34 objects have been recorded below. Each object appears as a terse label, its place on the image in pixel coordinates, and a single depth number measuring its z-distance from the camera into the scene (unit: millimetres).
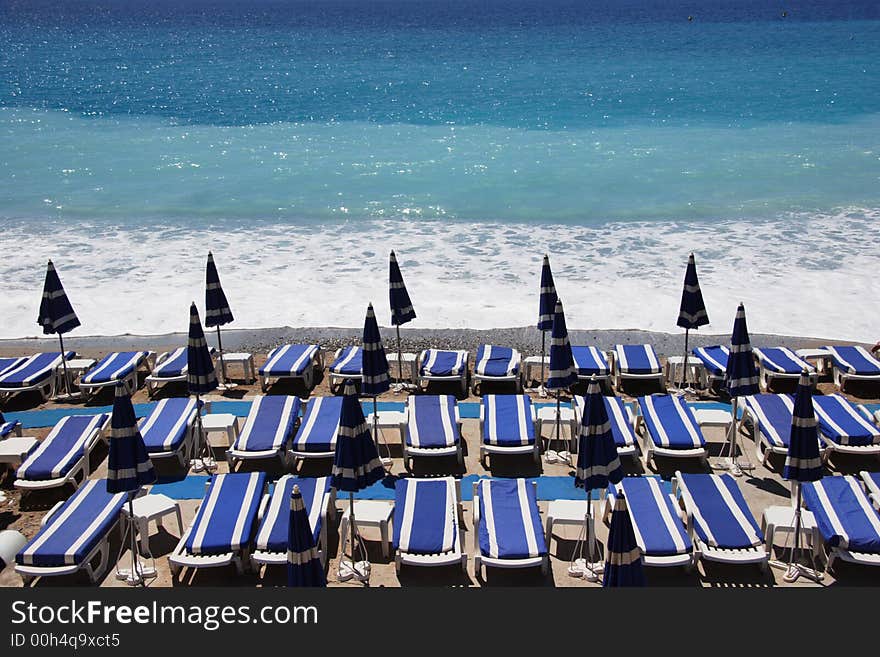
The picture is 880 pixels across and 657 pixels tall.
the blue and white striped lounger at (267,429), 10531
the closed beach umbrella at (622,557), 6539
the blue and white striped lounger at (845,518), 8203
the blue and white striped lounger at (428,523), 8453
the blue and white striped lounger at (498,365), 12805
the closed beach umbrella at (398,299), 12078
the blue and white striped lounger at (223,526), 8430
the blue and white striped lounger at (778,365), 12625
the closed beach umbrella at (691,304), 11695
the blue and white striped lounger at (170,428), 10600
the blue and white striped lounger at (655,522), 8289
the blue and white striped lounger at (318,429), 10492
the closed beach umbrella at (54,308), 11914
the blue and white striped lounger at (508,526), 8336
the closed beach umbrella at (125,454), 7953
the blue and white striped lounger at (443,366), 12758
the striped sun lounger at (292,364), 12859
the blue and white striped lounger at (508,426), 10594
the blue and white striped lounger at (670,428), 10469
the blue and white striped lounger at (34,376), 12578
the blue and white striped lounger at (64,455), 10055
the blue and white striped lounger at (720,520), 8383
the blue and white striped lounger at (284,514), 8477
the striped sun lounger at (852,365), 12477
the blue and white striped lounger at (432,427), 10641
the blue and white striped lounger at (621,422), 10469
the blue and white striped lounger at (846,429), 10359
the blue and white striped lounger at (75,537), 8305
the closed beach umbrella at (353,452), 8094
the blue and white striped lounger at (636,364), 12758
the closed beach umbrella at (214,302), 12367
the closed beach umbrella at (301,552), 6750
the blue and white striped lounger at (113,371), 12719
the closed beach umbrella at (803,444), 7961
